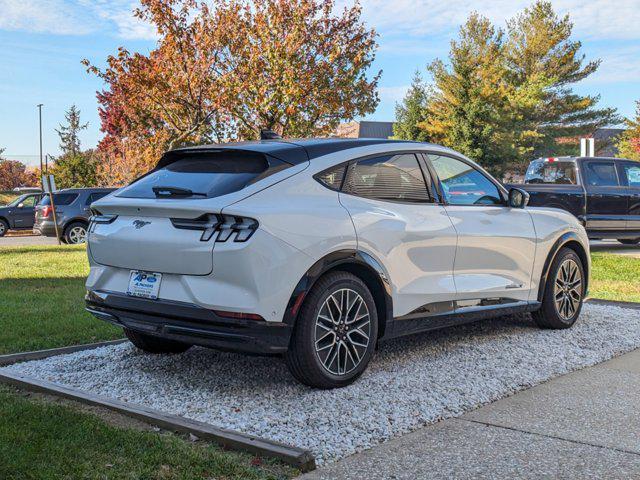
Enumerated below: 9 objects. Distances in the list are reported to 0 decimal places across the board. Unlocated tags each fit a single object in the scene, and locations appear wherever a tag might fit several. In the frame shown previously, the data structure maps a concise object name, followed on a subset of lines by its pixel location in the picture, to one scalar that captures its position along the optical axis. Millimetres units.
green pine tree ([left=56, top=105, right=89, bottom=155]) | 73750
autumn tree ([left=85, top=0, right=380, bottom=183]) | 23875
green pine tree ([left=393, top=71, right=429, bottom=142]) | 55656
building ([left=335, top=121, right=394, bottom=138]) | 89200
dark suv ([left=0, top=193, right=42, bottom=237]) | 30422
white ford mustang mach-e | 4488
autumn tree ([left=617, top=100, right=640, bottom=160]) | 52112
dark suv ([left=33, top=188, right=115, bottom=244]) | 22844
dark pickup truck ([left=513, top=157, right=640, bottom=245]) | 16141
